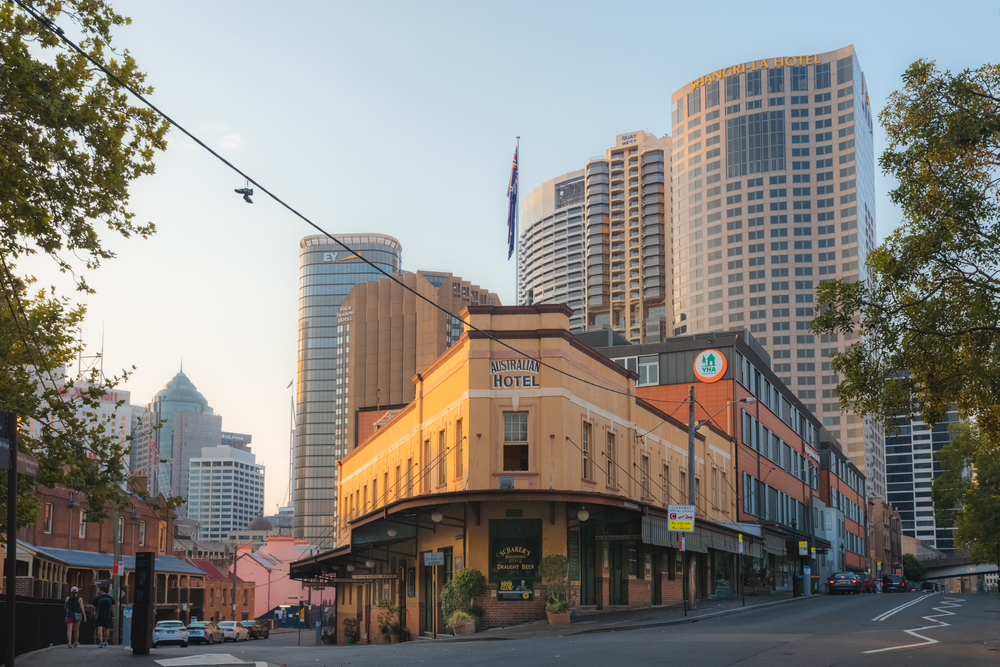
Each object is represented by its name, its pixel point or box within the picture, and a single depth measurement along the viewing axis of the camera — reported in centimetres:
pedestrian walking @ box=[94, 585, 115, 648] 2853
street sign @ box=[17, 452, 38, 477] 1264
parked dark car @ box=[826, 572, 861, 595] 6047
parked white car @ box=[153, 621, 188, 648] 4519
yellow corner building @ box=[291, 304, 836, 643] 3072
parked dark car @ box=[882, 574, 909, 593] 8112
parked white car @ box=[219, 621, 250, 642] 6155
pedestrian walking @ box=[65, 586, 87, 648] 2765
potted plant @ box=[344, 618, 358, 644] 4791
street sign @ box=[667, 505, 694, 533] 3128
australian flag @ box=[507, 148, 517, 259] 3803
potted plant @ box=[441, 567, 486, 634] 2967
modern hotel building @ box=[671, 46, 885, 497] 17225
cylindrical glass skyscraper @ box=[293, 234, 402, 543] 19312
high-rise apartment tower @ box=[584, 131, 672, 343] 19550
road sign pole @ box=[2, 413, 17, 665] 1133
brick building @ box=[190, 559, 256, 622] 8900
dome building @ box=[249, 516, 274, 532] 17638
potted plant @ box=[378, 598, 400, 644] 3731
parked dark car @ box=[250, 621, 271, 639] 6962
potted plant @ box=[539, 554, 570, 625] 2859
